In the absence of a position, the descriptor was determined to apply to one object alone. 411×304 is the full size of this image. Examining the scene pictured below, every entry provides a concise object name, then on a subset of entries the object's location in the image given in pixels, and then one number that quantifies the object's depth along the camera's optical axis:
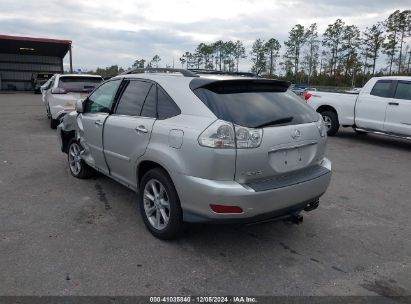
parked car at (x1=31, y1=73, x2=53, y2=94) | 32.92
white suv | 10.38
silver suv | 3.20
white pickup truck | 8.82
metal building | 36.53
